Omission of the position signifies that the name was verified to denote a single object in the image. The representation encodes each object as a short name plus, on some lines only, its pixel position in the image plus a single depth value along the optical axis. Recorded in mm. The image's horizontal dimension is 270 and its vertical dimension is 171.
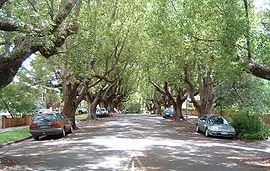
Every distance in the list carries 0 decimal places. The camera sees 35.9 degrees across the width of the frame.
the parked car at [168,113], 59500
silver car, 26844
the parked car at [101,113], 63500
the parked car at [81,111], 90088
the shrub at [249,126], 25953
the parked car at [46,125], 24875
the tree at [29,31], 12531
